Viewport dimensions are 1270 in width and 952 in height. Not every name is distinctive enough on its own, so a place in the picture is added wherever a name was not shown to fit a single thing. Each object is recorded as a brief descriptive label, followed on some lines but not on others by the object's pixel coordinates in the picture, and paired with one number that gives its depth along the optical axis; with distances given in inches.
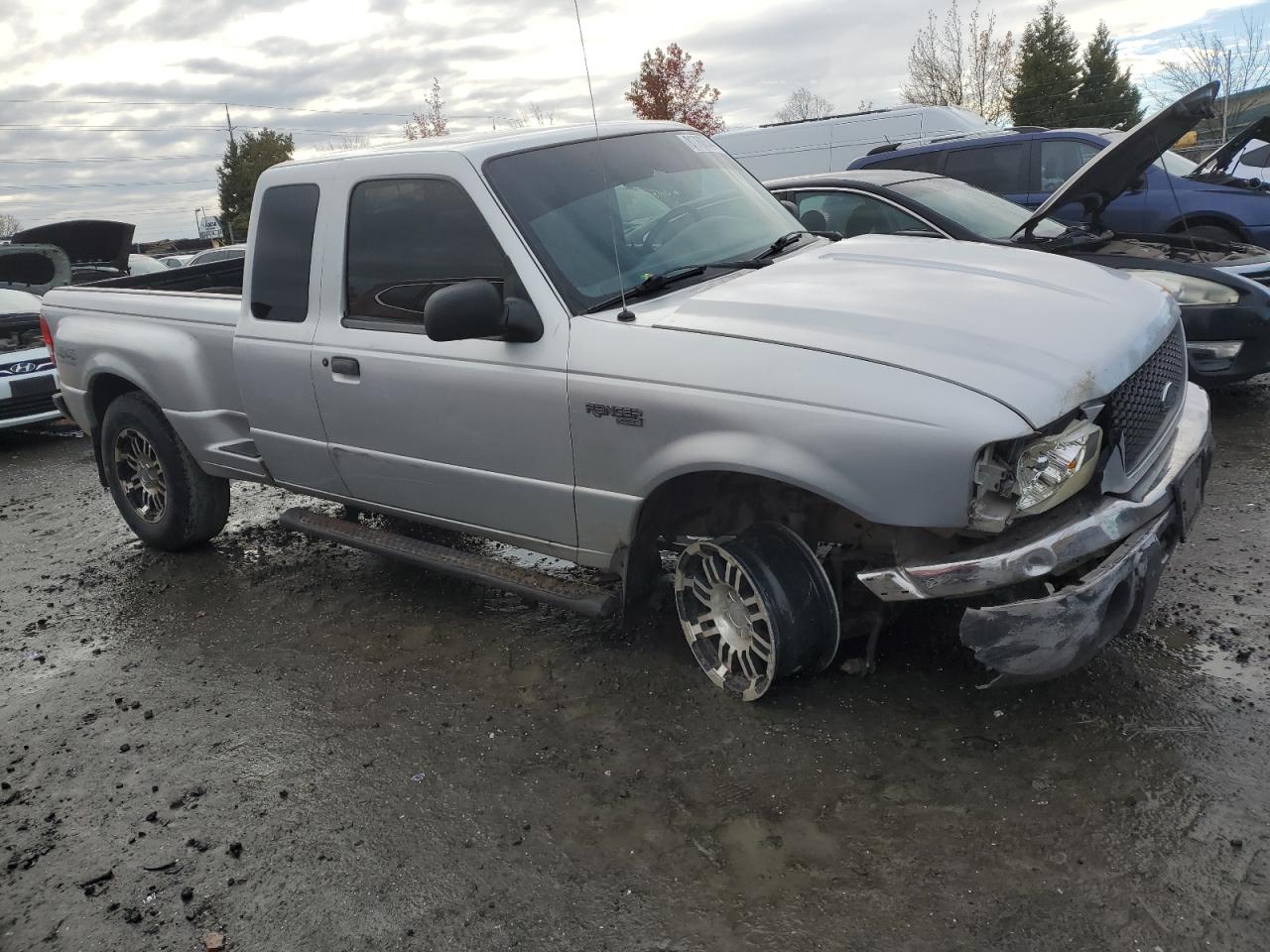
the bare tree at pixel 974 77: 1679.4
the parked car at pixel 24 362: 357.4
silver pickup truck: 108.4
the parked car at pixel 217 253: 585.5
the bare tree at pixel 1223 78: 1411.2
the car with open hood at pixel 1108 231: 205.6
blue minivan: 369.7
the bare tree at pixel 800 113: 2145.7
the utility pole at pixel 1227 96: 1327.8
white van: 523.5
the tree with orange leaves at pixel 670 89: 1664.6
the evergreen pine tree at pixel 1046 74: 1614.2
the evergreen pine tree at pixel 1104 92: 1700.3
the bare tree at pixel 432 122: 1982.0
